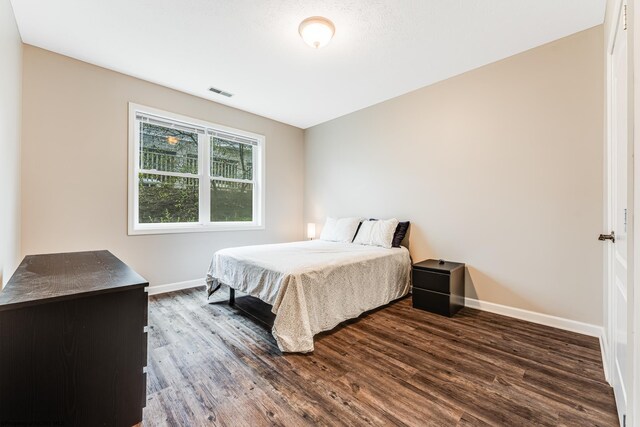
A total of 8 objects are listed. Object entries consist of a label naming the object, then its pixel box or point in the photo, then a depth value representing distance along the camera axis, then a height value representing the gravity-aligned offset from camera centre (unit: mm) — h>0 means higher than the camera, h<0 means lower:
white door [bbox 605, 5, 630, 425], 1318 +9
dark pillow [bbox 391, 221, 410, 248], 3543 -246
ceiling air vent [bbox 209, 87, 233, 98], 3594 +1640
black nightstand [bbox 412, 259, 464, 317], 2803 -770
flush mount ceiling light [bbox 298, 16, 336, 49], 2232 +1538
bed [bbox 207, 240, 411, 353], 2186 -644
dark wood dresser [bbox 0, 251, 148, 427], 1033 -574
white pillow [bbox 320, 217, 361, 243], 3982 -238
